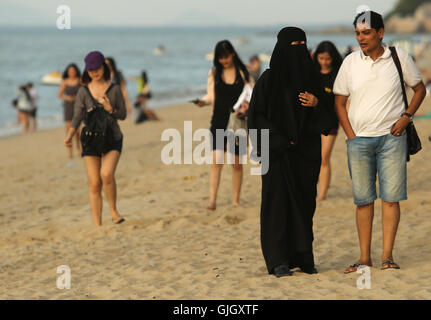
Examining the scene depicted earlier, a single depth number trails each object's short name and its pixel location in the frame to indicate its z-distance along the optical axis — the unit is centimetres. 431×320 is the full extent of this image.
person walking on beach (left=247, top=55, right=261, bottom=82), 3397
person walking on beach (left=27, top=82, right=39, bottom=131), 3987
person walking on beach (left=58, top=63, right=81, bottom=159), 2473
